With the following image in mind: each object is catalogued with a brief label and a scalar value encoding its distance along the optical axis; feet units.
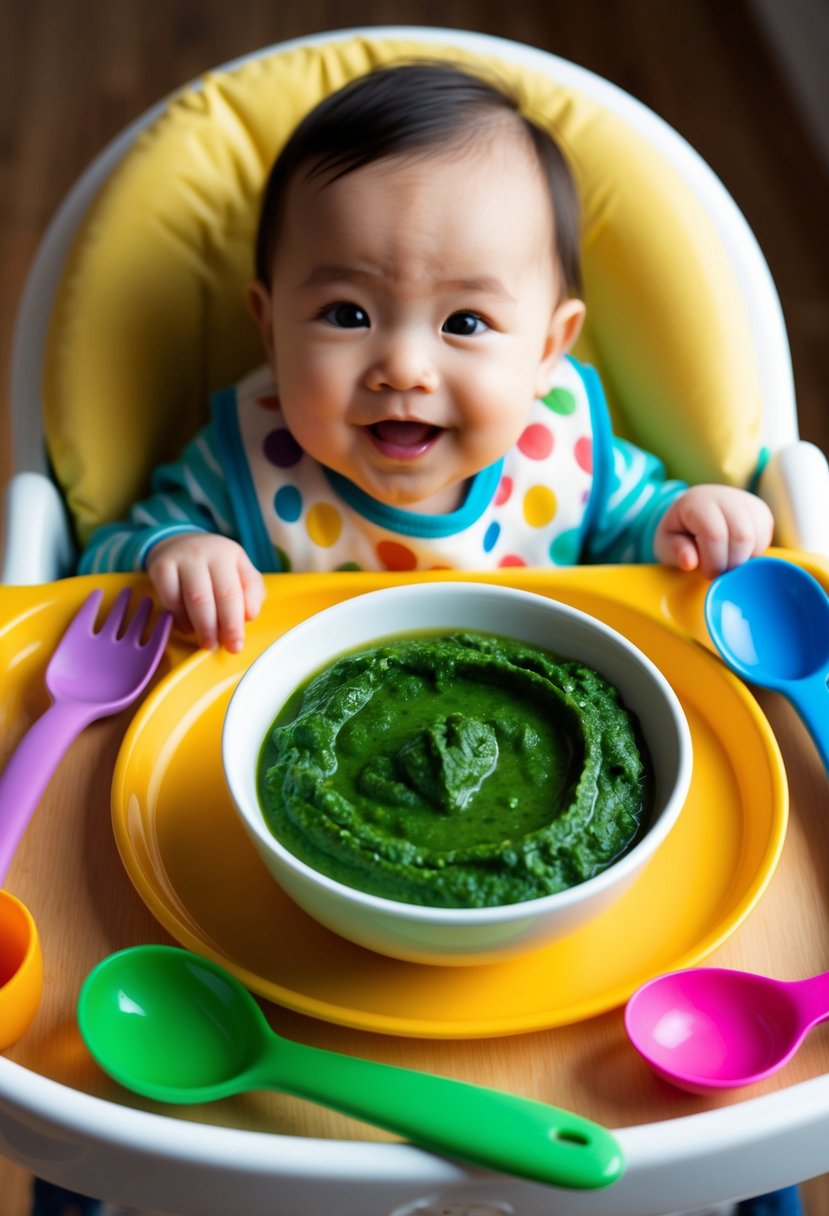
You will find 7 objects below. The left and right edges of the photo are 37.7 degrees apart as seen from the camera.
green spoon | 1.99
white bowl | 2.16
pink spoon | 2.23
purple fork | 2.72
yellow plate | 2.33
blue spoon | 2.92
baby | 3.27
